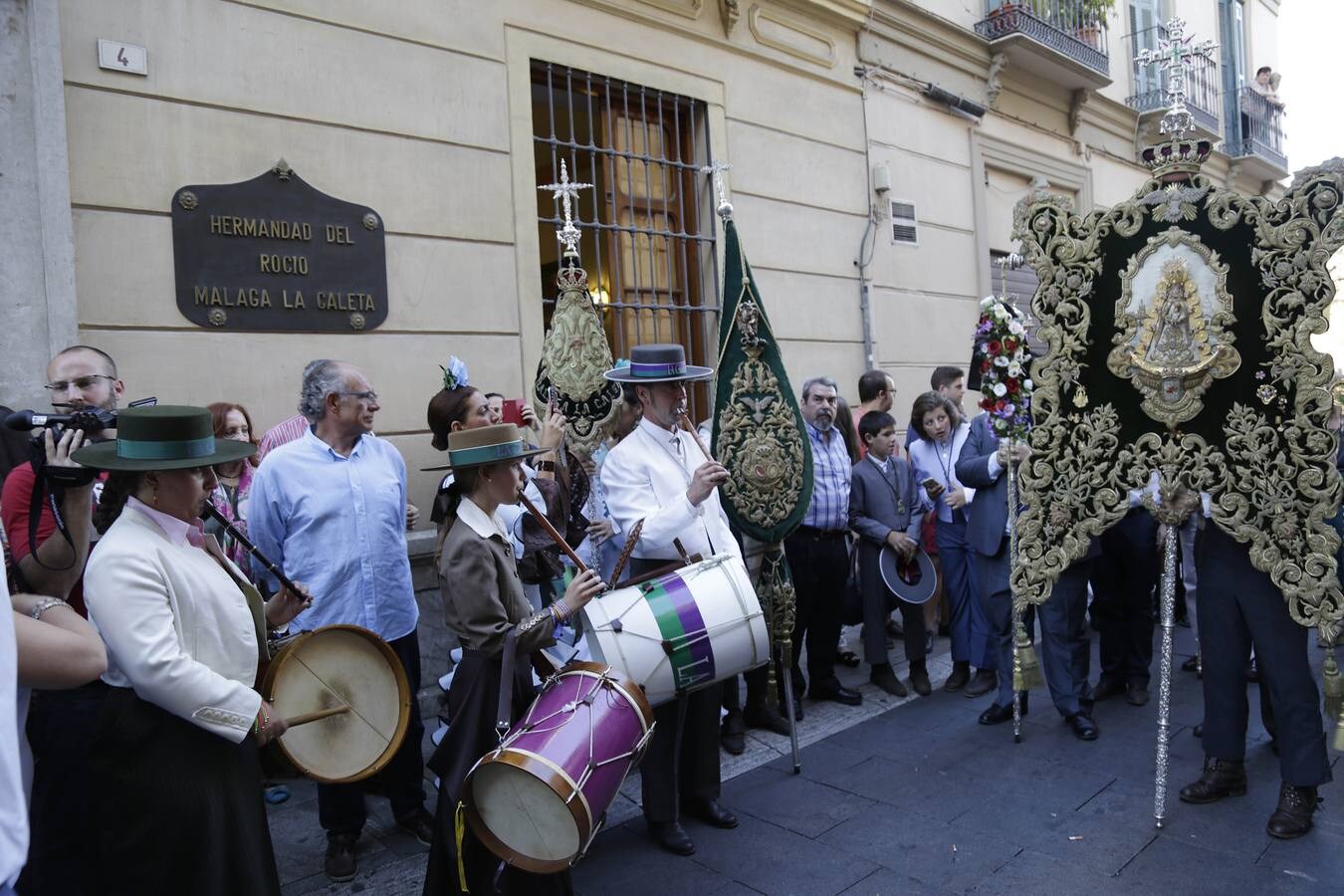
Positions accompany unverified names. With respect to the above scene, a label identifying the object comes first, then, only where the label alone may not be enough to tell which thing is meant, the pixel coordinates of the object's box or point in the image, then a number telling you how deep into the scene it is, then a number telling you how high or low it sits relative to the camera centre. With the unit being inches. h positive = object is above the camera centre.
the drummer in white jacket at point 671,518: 144.3 -13.1
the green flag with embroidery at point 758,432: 177.9 +0.4
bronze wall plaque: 183.9 +42.7
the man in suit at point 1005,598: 189.3 -38.5
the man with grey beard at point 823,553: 208.7 -28.2
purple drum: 102.1 -37.9
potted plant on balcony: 431.5 +192.8
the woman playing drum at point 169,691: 86.7 -22.5
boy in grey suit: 219.0 -24.0
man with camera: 93.1 -24.0
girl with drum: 114.2 -22.2
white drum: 123.8 -26.8
